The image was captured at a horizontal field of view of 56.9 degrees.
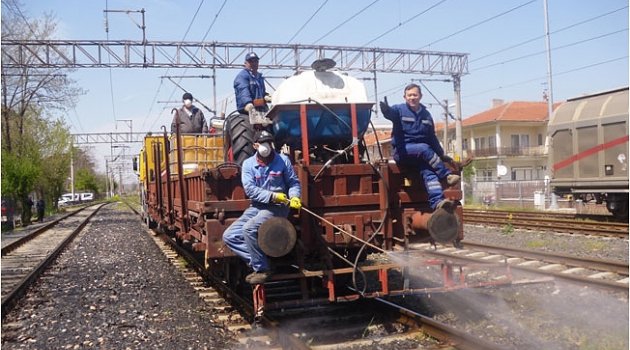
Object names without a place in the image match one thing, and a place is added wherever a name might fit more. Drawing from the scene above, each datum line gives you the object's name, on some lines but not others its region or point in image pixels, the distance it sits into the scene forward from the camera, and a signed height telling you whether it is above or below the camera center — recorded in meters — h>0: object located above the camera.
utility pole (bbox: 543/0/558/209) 25.73 +4.33
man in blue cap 7.27 +1.18
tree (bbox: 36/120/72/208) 37.78 +2.12
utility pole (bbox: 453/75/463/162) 29.66 +2.97
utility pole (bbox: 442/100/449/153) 31.04 +3.07
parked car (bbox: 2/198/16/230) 26.94 -1.15
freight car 16.52 +0.63
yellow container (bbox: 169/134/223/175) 9.66 +0.54
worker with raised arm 6.17 +0.36
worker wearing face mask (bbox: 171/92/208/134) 11.19 +1.26
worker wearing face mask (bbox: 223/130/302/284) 5.62 -0.17
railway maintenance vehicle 5.97 -0.22
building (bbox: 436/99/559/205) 50.50 +2.70
